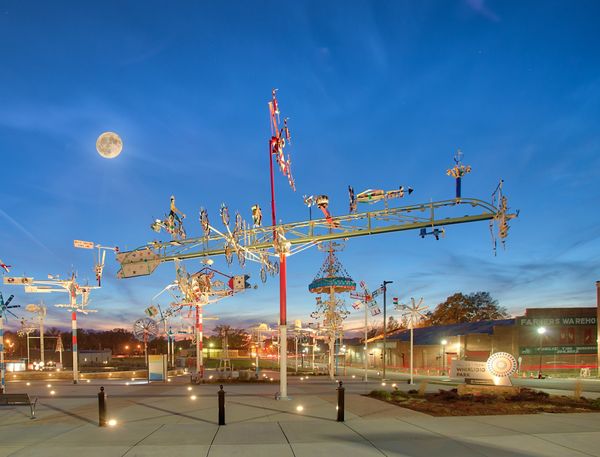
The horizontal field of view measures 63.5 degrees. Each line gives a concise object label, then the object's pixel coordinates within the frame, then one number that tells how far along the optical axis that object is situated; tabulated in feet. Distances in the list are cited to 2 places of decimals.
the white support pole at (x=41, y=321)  198.29
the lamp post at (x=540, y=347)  137.21
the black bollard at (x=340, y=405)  46.88
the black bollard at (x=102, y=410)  45.23
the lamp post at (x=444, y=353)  163.37
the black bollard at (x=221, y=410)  44.93
